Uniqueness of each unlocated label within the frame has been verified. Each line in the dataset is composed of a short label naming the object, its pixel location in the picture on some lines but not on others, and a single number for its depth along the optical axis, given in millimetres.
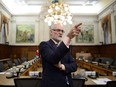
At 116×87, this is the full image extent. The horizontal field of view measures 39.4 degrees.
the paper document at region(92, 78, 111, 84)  3021
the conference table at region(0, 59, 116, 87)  2820
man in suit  1396
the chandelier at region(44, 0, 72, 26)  8242
